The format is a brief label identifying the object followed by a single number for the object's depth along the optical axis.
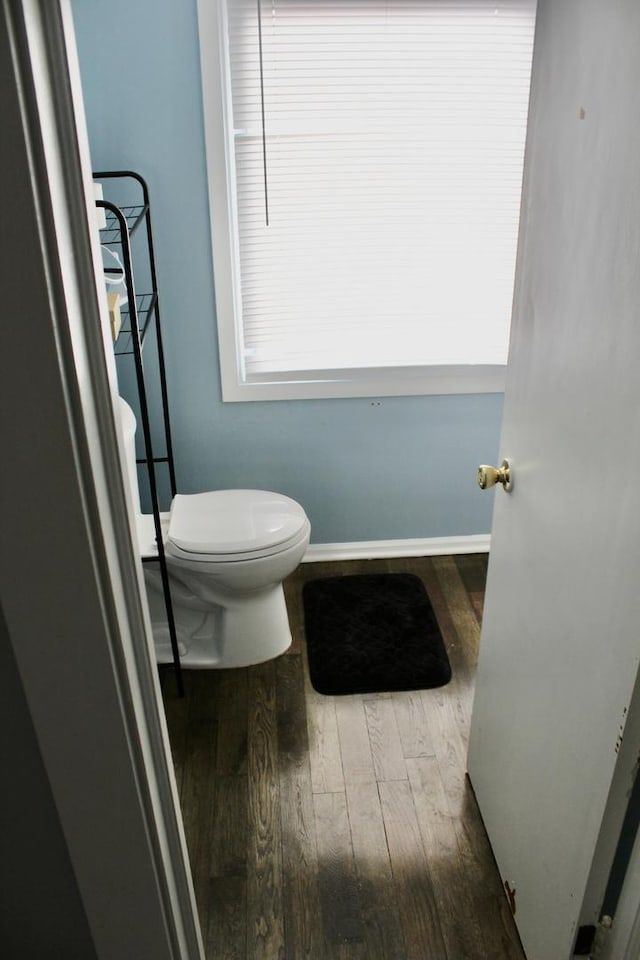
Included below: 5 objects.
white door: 0.99
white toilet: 2.11
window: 2.23
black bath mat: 2.25
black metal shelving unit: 1.70
